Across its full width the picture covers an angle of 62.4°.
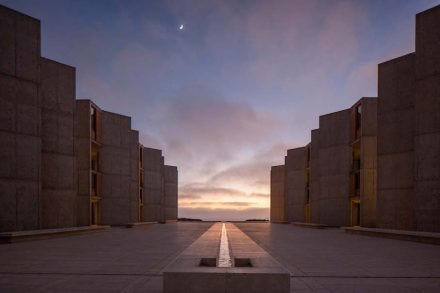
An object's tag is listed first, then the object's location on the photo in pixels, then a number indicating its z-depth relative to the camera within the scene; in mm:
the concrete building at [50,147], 19531
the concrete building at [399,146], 20266
